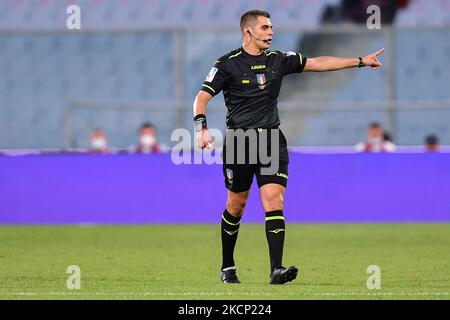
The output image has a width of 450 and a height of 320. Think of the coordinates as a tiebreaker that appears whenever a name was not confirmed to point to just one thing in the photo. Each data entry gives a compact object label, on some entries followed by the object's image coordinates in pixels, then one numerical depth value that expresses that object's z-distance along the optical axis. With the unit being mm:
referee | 9031
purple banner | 16922
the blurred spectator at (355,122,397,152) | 17938
